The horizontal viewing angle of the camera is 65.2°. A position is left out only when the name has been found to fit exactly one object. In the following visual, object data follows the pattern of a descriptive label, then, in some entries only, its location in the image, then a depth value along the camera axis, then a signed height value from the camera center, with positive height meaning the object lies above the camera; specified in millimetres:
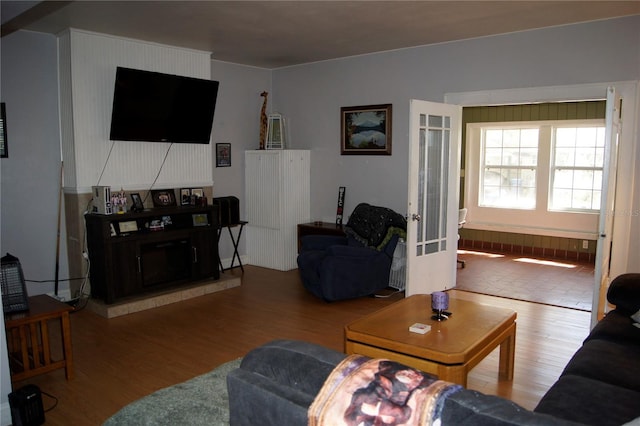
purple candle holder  3268 -903
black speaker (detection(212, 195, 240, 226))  6133 -553
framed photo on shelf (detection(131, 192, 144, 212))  5172 -392
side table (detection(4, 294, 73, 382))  3203 -1171
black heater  2777 -1354
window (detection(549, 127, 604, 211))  7387 -13
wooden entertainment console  4793 -872
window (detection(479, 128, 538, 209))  7930 -18
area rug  2773 -1413
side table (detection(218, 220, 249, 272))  6280 -970
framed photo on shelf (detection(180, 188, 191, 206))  5695 -368
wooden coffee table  2730 -1003
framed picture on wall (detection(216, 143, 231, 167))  6445 +135
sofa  1272 -707
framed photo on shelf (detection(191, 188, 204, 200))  5809 -318
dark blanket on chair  5449 -653
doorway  4445 +165
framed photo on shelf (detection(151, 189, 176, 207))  5441 -360
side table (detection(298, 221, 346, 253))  6133 -792
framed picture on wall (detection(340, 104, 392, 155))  5977 +443
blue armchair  5098 -951
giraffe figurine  6793 +559
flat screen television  4758 +582
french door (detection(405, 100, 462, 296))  4887 -310
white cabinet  6469 -480
